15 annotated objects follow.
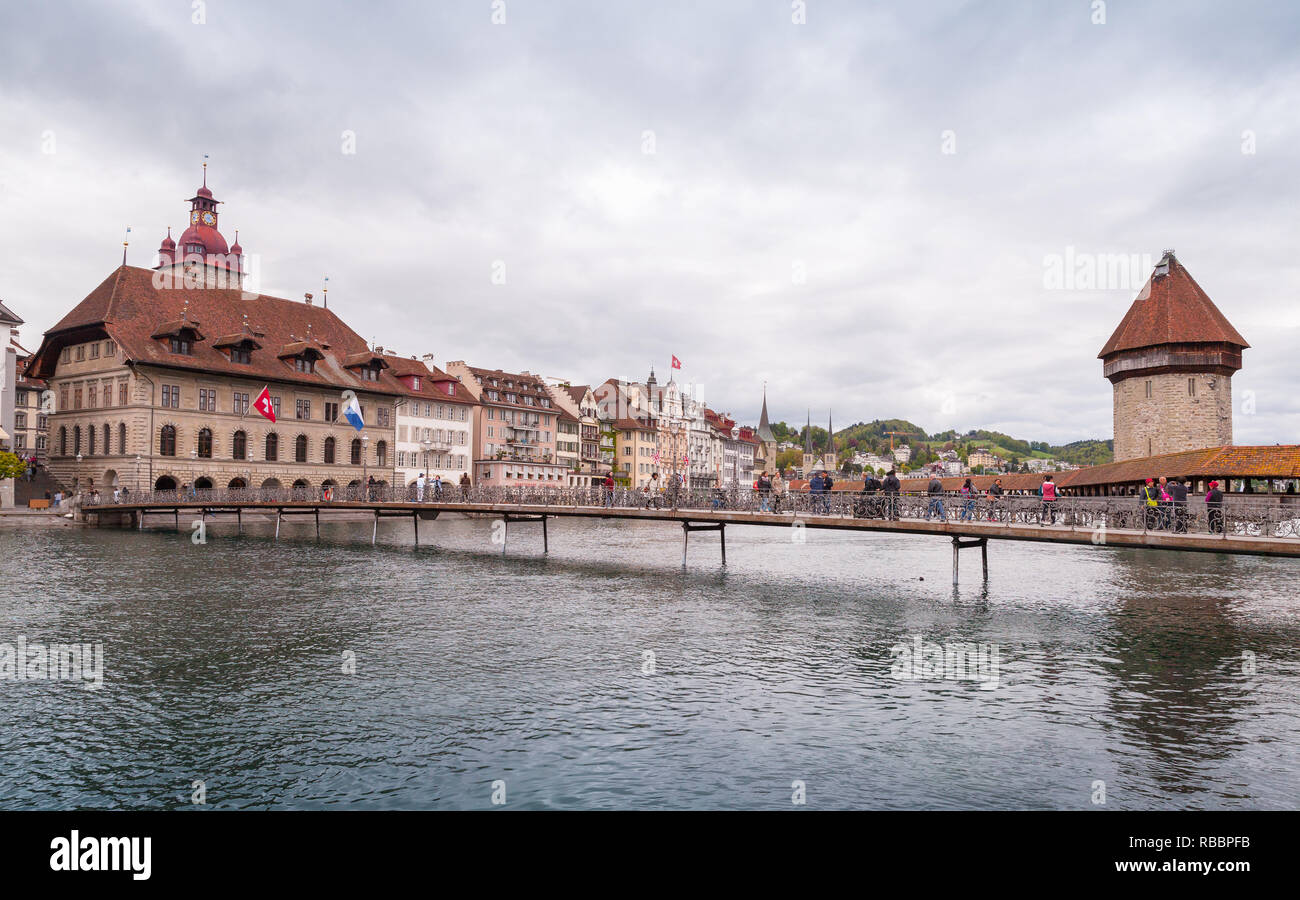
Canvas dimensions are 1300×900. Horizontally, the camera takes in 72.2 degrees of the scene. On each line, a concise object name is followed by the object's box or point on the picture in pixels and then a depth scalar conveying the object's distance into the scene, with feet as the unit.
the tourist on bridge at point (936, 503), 100.99
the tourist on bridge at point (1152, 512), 83.10
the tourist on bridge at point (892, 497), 103.35
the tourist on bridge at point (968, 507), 99.66
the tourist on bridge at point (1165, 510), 82.48
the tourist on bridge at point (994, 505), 97.50
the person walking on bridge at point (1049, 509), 92.68
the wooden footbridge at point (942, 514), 77.97
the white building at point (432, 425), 295.89
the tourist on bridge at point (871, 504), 104.78
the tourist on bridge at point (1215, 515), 78.56
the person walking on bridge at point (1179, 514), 81.30
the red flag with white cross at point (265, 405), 167.66
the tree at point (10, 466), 185.48
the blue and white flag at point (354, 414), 162.91
